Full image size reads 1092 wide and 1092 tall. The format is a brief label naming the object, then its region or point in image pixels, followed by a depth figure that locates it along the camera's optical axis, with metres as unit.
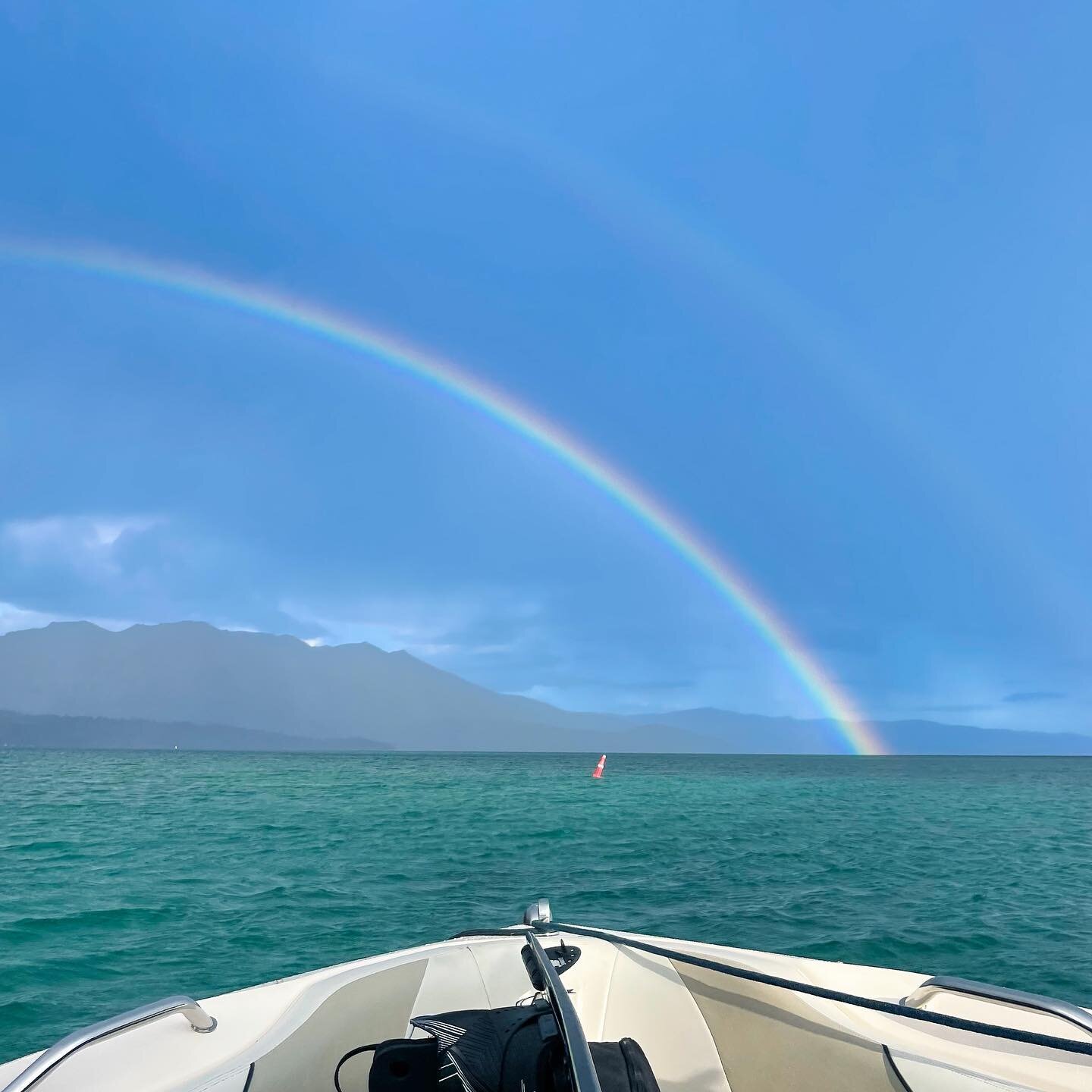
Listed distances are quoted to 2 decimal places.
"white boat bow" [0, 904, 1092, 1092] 3.05
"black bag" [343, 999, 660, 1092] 2.41
